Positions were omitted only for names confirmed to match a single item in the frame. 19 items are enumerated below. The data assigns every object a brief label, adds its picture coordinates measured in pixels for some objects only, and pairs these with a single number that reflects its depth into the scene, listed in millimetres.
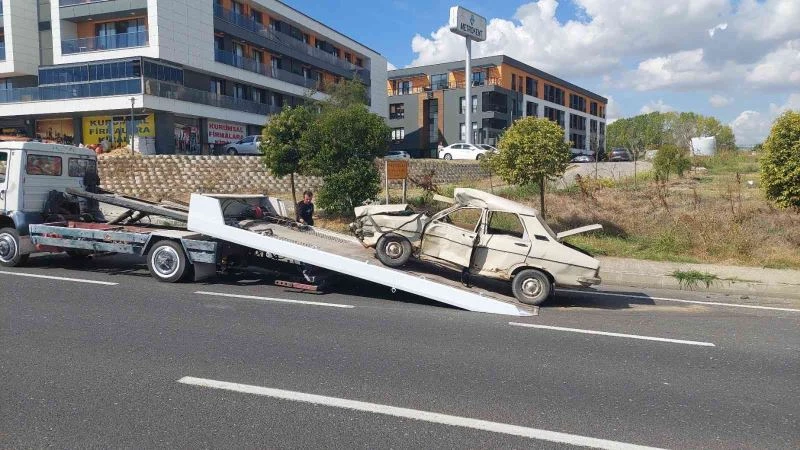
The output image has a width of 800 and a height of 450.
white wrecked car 9023
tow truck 8695
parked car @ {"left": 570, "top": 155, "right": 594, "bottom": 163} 48325
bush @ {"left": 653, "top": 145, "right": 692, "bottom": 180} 23125
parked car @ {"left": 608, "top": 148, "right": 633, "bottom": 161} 49719
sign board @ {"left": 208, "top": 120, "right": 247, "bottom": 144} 41719
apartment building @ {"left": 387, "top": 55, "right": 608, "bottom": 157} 67250
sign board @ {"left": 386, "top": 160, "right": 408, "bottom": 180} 14414
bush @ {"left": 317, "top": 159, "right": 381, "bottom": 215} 16781
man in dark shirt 13758
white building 35688
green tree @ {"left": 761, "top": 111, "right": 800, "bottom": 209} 12867
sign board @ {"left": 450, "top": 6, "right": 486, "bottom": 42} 58422
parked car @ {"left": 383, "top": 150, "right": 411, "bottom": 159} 41484
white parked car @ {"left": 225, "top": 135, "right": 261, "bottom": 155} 34594
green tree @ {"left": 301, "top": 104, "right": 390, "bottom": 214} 16750
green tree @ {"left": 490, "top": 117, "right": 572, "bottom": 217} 15484
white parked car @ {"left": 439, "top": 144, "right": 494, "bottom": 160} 44656
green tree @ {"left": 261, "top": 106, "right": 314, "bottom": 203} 17750
